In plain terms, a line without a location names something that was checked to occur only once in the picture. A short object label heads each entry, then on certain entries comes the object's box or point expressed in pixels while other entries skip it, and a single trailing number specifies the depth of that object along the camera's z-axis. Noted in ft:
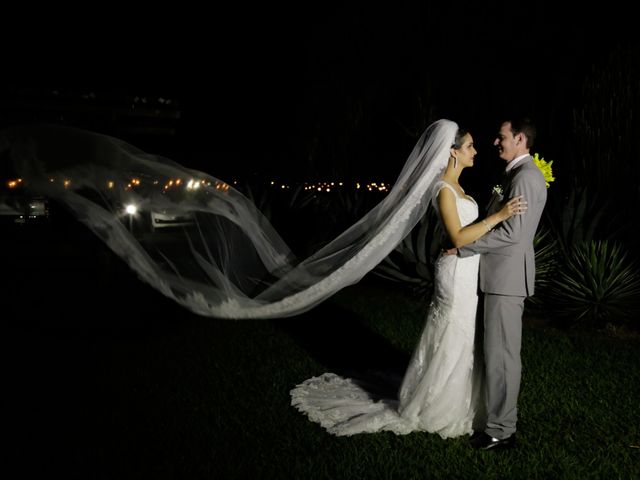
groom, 14.26
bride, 15.93
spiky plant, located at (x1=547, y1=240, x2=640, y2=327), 28.63
